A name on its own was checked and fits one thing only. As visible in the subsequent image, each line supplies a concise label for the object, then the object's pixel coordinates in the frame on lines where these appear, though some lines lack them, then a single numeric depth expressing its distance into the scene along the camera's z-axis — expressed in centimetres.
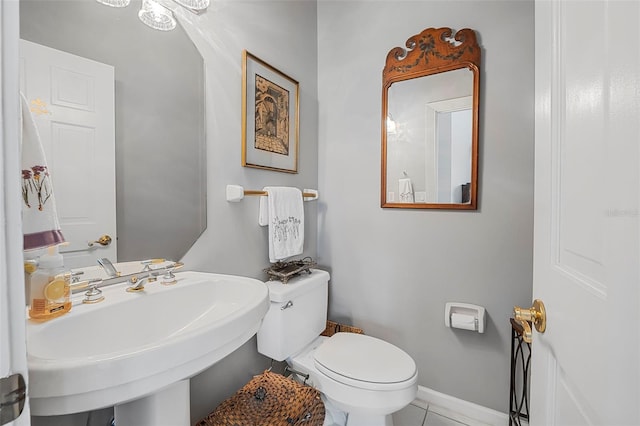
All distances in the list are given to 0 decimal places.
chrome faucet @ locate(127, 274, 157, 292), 91
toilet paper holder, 148
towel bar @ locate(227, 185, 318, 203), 133
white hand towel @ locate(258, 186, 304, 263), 149
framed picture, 144
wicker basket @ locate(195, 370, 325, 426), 107
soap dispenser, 65
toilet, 115
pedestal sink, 47
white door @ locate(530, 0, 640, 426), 33
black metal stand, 133
